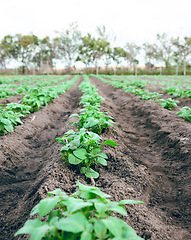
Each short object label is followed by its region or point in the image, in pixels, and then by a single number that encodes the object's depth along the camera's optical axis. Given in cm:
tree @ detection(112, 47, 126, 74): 5419
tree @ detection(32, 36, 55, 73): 5536
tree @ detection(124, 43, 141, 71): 5397
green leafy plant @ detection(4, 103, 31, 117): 442
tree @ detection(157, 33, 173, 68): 4950
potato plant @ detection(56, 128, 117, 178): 215
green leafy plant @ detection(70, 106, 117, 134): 312
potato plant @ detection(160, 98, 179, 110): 584
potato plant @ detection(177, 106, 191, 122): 435
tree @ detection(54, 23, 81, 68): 5375
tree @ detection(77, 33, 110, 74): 4673
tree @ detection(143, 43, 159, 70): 5272
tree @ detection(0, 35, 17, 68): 5209
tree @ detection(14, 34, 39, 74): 5128
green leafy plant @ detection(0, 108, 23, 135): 357
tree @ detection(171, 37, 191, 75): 4272
